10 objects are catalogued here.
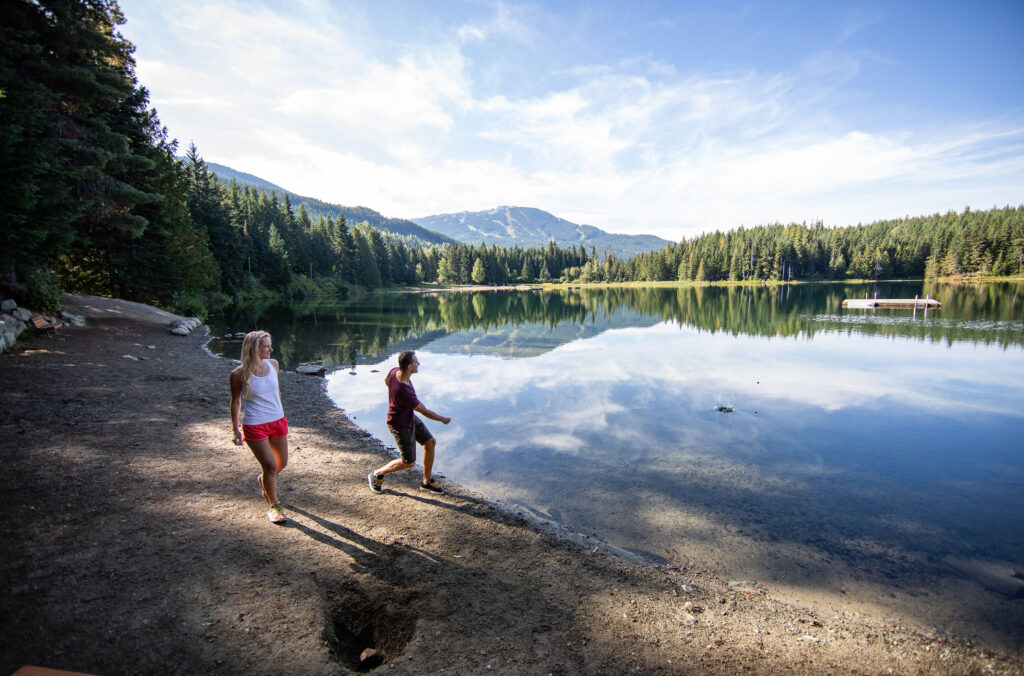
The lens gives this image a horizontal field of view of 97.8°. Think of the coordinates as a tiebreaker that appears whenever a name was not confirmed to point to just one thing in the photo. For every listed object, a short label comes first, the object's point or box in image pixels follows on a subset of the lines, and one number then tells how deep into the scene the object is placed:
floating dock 53.88
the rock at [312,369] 19.39
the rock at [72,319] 20.27
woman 5.93
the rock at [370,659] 4.29
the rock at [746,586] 6.09
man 7.46
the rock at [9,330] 14.86
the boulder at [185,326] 24.73
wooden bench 17.39
